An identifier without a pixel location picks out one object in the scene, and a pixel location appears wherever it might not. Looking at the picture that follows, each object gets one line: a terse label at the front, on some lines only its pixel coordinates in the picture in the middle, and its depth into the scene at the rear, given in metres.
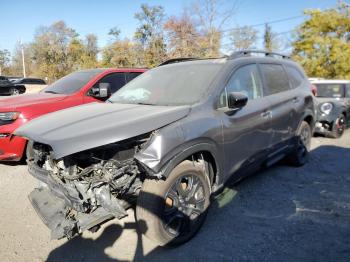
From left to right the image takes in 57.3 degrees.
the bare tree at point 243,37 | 30.81
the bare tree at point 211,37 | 21.30
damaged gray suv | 2.74
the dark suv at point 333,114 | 7.77
